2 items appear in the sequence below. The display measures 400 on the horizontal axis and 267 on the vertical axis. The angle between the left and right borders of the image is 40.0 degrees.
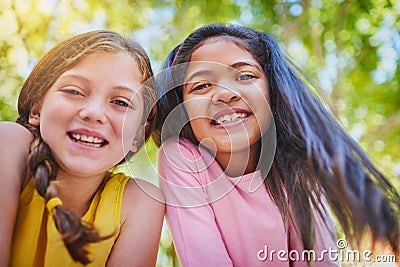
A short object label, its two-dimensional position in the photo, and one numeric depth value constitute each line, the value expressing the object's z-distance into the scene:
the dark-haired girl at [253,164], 1.00
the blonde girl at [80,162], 0.91
